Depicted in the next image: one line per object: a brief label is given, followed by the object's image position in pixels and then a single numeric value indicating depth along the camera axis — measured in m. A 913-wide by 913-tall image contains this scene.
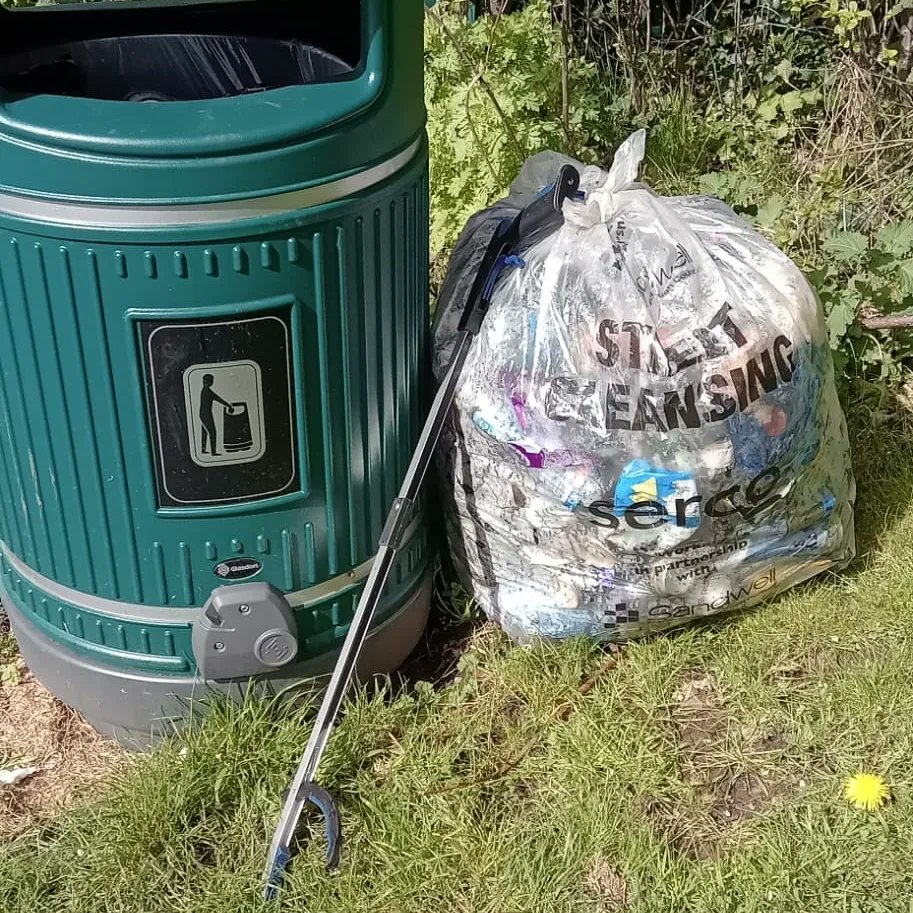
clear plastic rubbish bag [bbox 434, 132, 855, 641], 1.91
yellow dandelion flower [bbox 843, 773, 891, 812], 1.84
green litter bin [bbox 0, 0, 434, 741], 1.53
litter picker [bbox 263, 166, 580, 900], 1.77
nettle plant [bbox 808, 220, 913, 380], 2.59
